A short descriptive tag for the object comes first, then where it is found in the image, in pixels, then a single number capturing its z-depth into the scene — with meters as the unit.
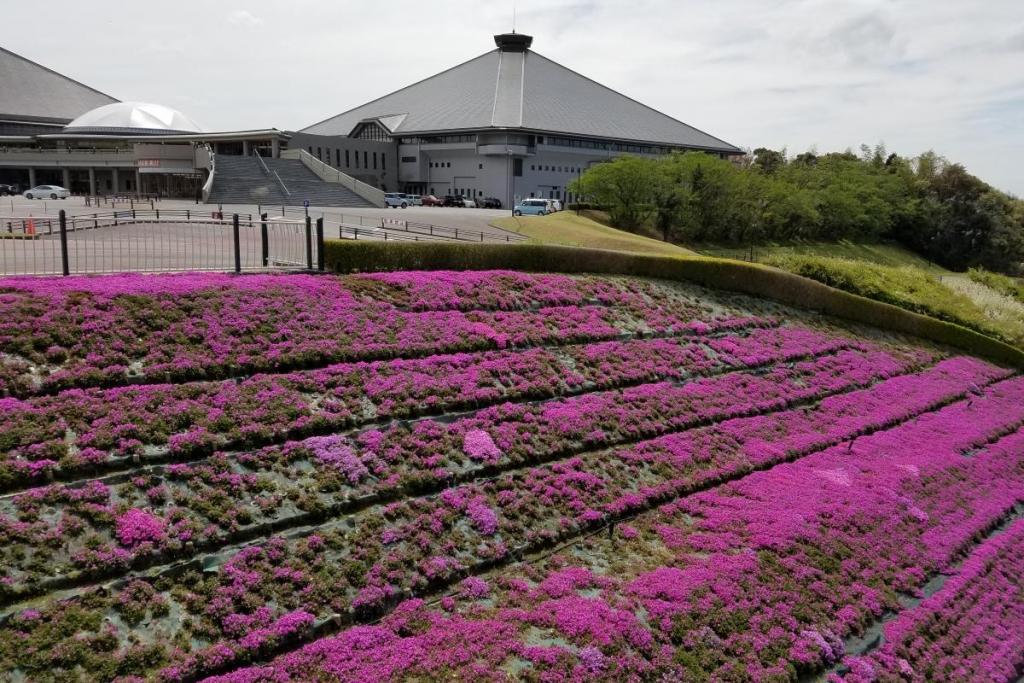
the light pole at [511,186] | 69.75
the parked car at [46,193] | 53.09
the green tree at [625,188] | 44.25
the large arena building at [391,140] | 57.44
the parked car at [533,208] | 49.25
